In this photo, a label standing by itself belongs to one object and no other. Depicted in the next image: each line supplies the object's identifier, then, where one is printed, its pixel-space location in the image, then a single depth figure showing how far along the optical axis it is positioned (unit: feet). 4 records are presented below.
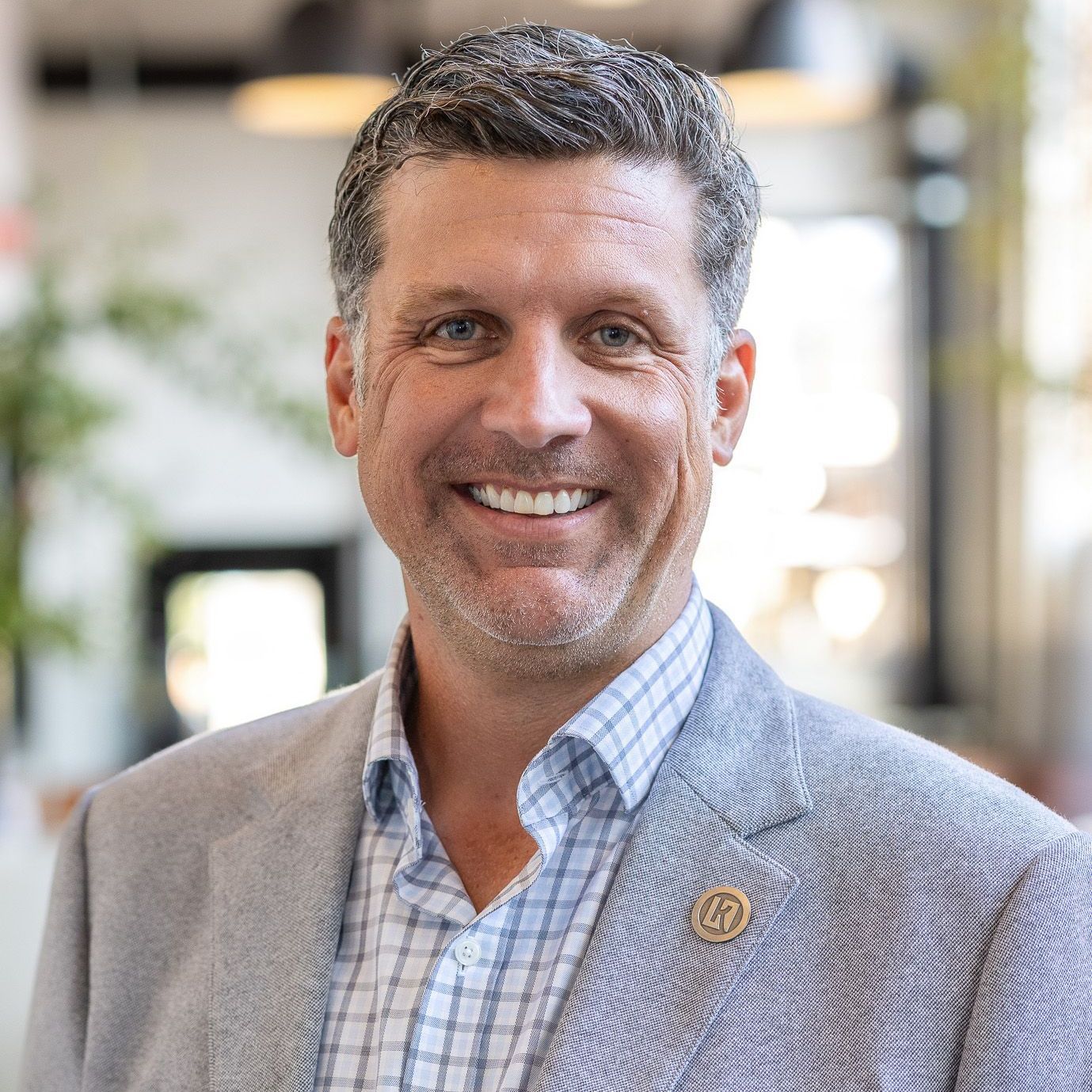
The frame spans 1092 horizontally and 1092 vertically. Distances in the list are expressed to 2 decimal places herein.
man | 3.75
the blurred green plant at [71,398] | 13.17
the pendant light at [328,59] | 13.55
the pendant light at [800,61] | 13.24
